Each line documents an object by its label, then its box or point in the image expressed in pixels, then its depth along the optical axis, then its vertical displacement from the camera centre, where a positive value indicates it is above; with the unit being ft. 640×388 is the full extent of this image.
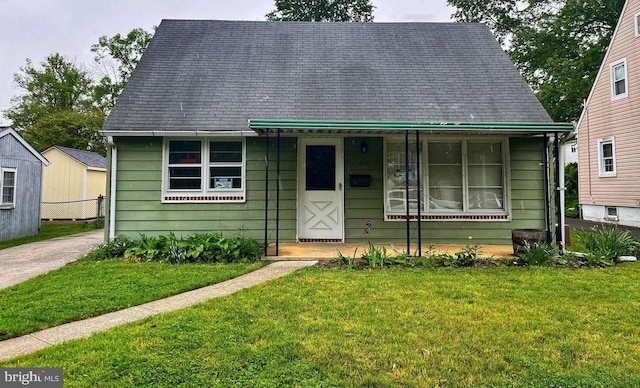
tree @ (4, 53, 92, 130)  89.47 +31.06
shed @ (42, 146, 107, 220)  52.85 +3.57
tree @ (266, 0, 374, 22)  71.61 +41.06
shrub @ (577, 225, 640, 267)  18.53 -2.11
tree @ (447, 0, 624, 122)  59.21 +29.59
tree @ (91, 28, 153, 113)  79.41 +35.01
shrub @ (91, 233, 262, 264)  19.36 -2.34
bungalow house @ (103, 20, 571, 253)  23.75 +3.07
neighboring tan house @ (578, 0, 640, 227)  39.99 +9.76
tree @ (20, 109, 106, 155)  81.71 +18.72
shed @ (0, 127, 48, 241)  33.22 +2.28
